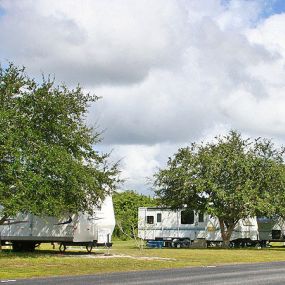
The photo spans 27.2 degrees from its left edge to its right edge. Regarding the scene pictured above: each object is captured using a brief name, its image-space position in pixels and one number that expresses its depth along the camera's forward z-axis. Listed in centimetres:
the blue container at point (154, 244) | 4301
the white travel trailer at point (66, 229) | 2991
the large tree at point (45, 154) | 2562
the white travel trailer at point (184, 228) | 4334
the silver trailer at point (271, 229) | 4450
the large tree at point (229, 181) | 4153
